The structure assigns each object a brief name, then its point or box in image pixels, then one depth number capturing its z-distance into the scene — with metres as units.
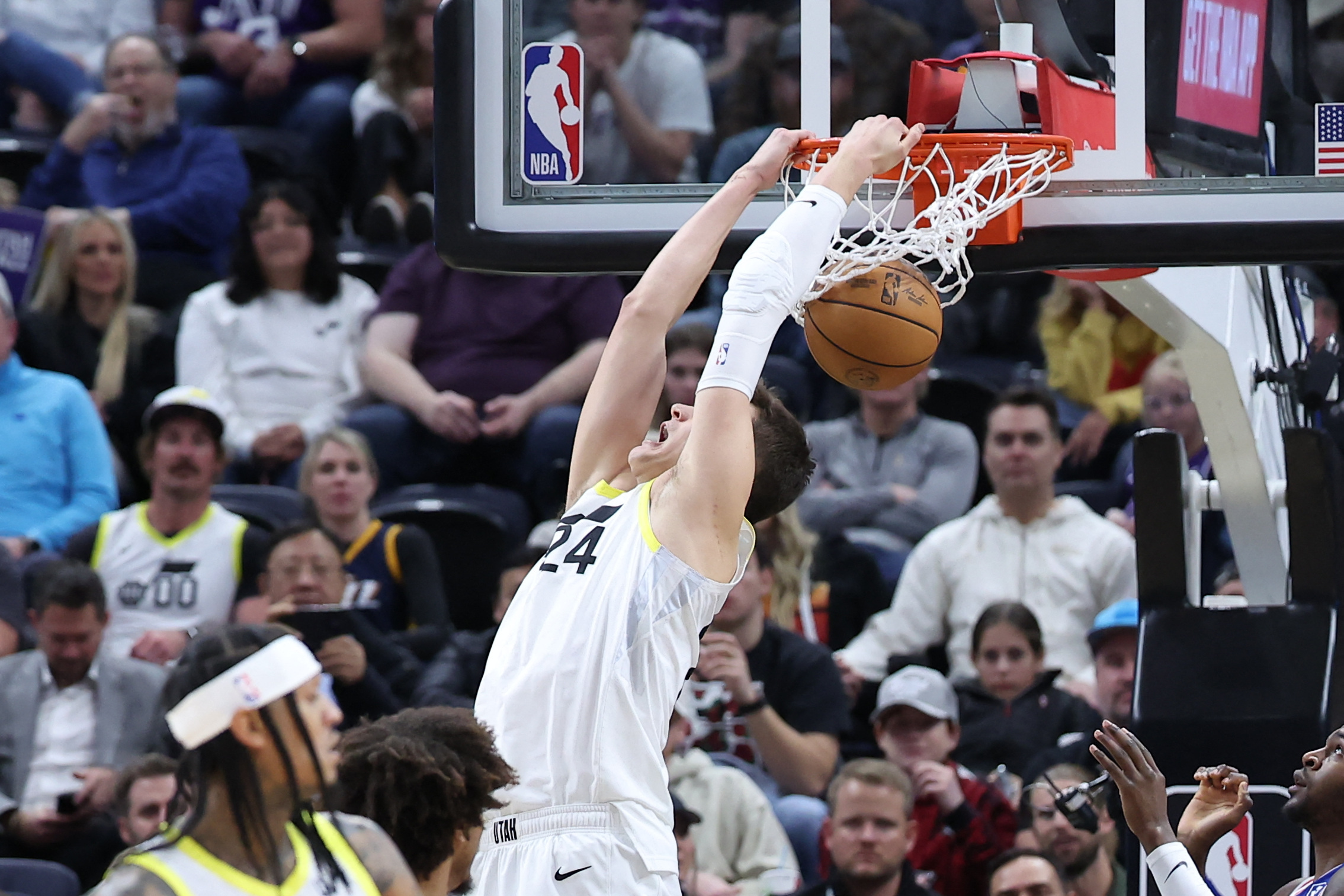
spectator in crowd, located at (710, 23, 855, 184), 13.12
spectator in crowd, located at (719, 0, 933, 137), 15.19
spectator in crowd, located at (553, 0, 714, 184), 15.44
